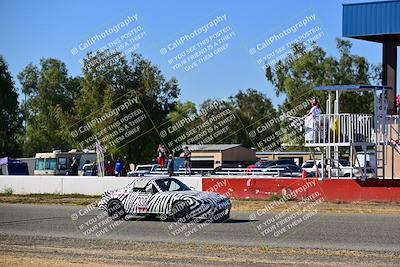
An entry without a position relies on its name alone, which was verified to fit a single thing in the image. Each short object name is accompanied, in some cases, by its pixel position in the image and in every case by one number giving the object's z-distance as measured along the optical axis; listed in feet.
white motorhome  214.69
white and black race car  71.51
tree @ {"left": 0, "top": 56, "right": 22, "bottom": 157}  240.94
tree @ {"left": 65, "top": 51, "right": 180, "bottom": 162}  180.65
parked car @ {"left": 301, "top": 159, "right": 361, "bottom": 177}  97.81
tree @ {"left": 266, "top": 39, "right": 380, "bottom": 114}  209.05
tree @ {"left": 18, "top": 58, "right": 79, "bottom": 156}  313.12
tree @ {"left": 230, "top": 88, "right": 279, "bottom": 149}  301.43
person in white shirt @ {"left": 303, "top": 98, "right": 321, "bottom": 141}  95.04
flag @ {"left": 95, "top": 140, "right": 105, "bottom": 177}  126.82
